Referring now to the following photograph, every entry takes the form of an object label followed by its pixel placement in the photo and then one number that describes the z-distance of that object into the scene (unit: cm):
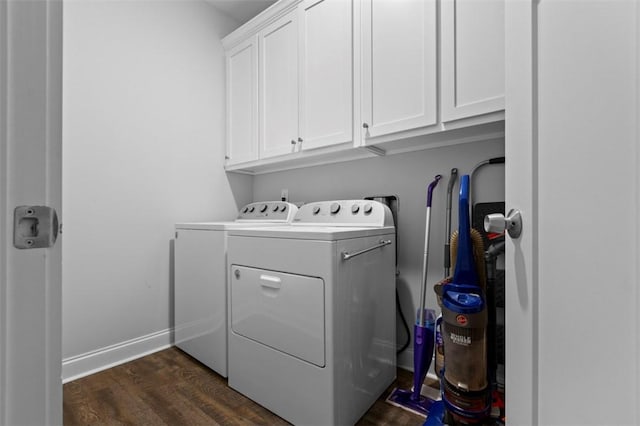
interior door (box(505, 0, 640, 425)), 48
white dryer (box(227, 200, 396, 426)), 124
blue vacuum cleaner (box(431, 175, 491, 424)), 114
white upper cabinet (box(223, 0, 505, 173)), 133
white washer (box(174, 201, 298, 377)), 172
